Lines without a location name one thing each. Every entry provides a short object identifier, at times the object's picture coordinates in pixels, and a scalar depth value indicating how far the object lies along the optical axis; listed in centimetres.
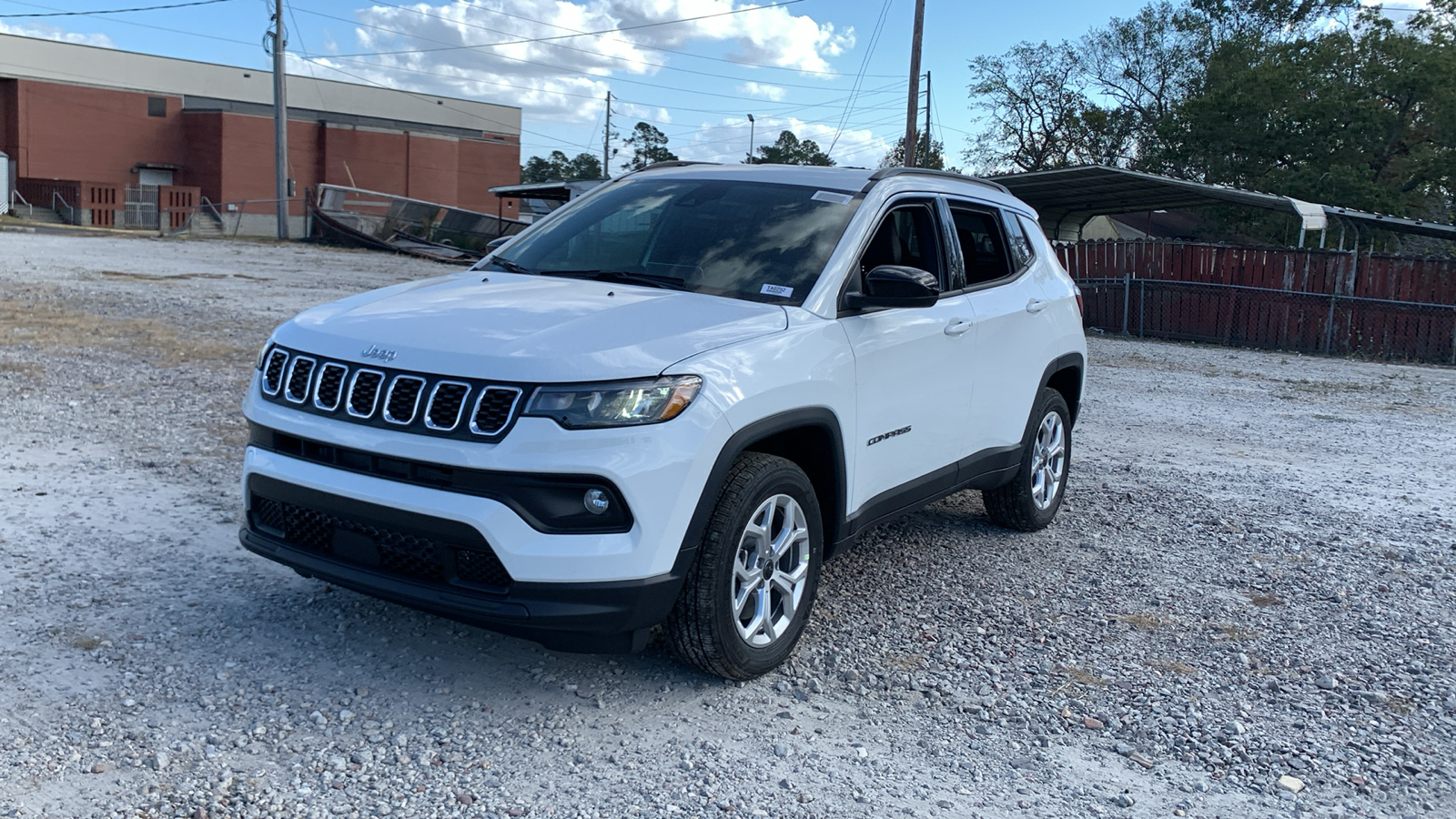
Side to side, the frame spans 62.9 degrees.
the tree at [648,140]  9375
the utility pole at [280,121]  3622
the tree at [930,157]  5175
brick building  4738
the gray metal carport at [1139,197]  2067
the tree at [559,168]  9587
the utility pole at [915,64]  2927
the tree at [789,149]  6719
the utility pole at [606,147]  8462
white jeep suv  354
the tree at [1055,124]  4878
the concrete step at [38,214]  4628
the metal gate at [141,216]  4553
